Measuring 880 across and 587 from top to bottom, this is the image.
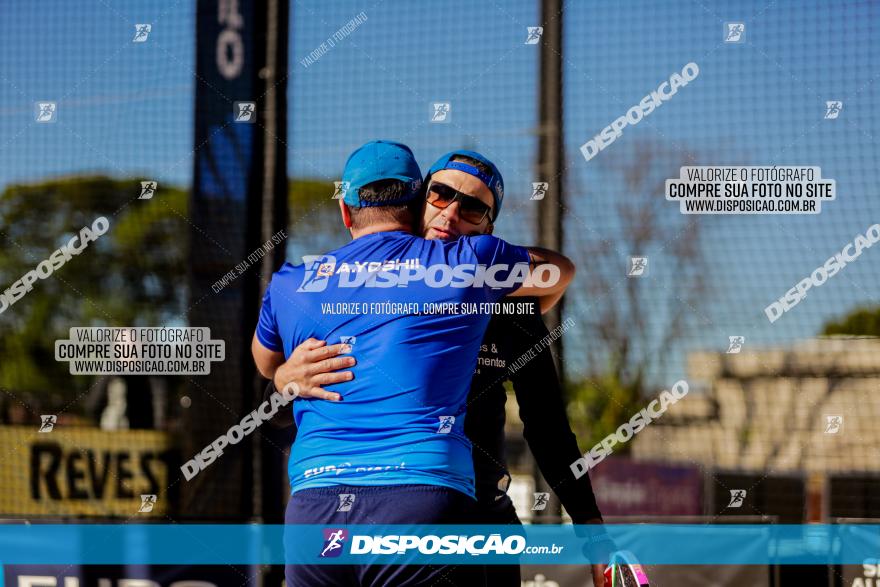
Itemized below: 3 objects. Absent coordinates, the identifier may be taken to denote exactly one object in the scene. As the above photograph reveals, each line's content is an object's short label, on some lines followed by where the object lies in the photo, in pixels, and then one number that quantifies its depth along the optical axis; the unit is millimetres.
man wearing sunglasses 6984
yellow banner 9828
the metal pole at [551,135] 9812
